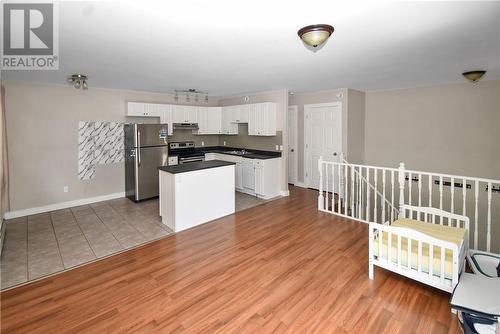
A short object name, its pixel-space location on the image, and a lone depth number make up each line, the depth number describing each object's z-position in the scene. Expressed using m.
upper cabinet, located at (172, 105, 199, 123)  6.27
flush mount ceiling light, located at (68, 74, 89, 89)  4.21
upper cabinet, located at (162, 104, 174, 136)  6.01
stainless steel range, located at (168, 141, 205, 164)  6.07
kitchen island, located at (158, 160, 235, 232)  3.92
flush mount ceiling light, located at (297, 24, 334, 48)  2.19
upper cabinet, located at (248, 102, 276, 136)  5.79
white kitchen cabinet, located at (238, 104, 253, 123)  6.24
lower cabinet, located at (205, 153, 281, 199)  5.59
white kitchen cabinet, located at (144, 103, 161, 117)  5.78
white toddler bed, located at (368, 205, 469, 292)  2.26
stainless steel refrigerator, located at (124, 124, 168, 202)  5.39
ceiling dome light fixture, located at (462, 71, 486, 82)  3.96
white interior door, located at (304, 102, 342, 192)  5.98
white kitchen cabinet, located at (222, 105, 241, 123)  6.47
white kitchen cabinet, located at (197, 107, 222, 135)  6.80
